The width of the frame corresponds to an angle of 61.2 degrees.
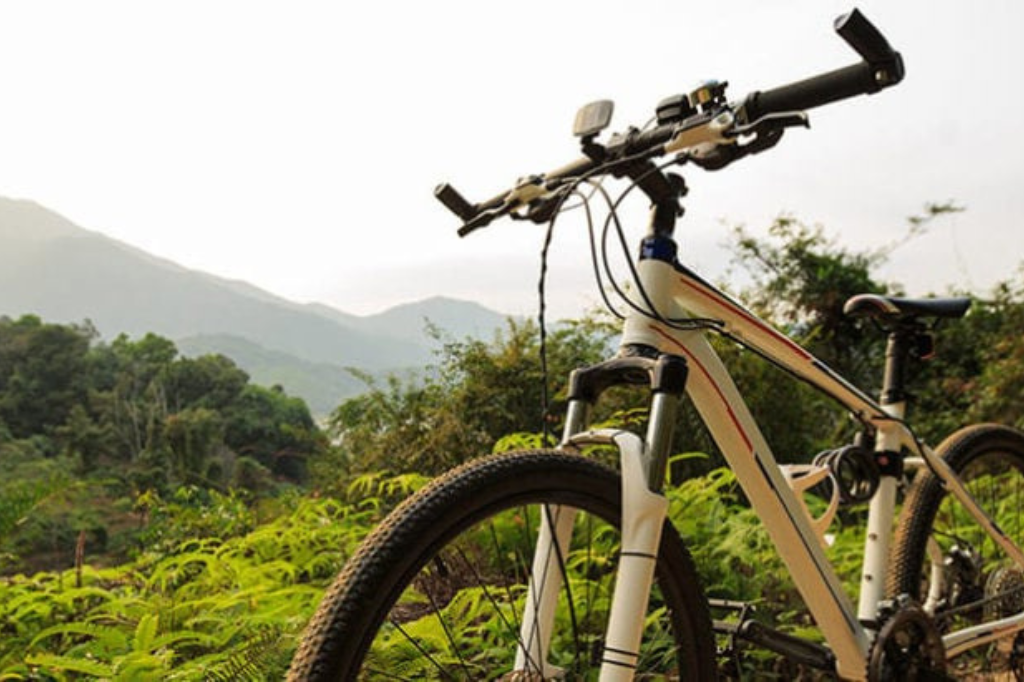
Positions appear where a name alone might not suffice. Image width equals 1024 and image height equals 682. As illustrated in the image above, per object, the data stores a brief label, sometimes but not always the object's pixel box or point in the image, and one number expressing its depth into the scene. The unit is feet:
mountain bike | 4.17
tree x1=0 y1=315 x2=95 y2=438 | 26.96
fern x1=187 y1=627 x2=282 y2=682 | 5.72
